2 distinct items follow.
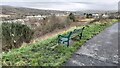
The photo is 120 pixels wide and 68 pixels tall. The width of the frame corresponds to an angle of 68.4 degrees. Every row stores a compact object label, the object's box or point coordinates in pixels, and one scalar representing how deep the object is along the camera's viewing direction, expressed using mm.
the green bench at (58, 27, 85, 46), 3452
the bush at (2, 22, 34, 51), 4723
